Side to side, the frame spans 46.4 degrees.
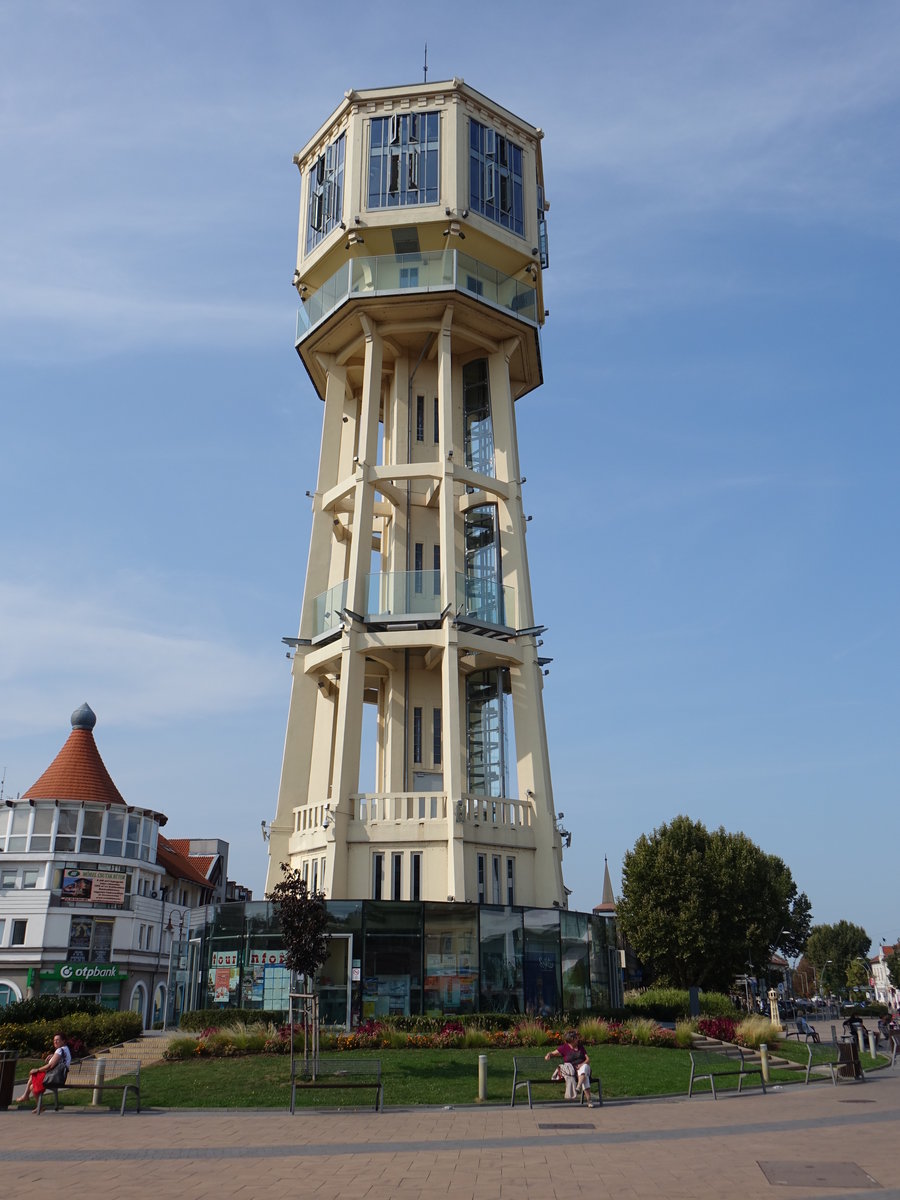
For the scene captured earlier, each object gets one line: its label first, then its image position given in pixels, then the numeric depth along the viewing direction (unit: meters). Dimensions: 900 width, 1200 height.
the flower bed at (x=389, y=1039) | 24.56
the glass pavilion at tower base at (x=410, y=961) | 28.22
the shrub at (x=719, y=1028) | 28.91
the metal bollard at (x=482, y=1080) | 19.22
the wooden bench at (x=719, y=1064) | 20.82
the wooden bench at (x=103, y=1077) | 18.94
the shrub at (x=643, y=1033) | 26.73
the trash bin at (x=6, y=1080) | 19.42
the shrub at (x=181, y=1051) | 24.66
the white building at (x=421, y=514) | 31.89
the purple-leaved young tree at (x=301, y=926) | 22.59
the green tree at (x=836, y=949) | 119.31
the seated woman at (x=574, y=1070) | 19.38
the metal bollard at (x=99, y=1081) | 19.39
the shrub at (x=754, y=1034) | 28.95
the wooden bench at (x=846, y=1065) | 24.58
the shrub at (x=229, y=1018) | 27.23
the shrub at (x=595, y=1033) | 26.27
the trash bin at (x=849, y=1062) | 24.62
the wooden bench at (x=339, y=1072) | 20.14
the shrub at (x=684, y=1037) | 27.23
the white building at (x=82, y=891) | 45.97
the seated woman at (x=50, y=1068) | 19.41
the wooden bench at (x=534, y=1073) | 19.05
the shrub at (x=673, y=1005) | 36.60
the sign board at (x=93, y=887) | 47.34
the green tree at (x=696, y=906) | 53.66
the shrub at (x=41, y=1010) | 28.60
